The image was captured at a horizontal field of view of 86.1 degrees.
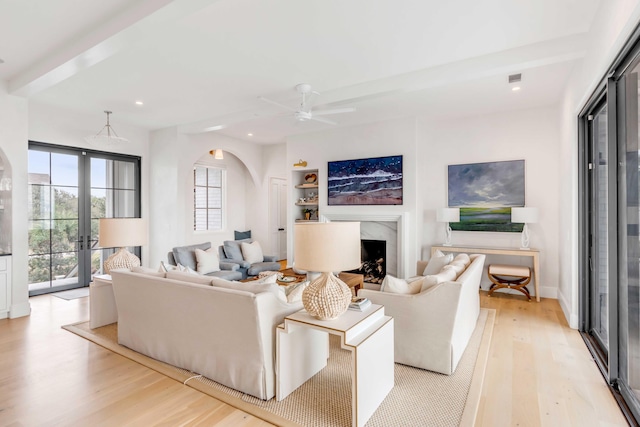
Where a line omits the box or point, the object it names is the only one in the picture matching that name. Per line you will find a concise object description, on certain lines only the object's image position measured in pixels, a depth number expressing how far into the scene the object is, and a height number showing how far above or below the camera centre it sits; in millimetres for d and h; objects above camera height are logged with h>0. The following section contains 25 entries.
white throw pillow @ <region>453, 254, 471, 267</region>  3660 -509
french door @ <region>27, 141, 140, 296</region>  5180 +151
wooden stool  4727 -932
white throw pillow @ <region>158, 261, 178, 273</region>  3176 -499
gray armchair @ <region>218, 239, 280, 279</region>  5492 -778
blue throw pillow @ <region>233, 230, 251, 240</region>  8117 -475
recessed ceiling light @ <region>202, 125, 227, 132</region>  5750 +1491
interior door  8336 -36
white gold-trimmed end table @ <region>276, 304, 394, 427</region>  2025 -932
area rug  2119 -1263
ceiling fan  4090 +1291
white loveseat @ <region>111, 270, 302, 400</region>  2285 -826
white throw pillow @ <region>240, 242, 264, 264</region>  5902 -661
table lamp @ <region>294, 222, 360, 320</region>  2094 -274
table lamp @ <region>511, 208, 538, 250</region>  4777 -84
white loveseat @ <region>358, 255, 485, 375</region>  2643 -875
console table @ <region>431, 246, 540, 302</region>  4750 -571
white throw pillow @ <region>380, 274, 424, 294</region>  2916 -627
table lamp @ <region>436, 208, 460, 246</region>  5355 -33
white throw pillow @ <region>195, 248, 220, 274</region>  5000 -686
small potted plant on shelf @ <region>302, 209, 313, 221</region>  7086 +26
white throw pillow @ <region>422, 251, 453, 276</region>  3938 -585
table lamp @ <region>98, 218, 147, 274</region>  3557 -206
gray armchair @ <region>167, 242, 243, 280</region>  4965 -665
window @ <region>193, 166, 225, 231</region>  7387 +399
